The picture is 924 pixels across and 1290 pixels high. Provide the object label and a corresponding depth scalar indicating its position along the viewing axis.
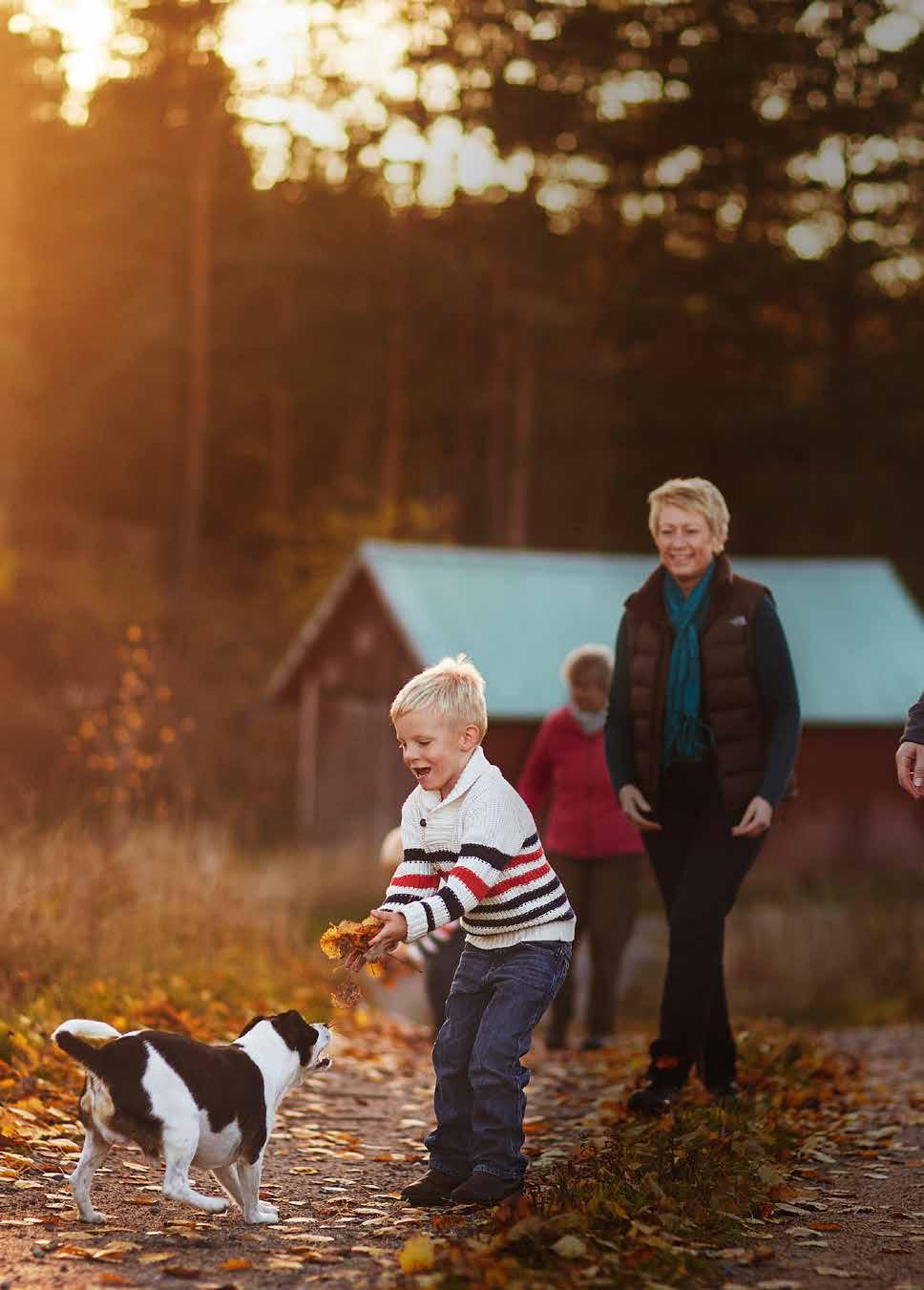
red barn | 24.73
